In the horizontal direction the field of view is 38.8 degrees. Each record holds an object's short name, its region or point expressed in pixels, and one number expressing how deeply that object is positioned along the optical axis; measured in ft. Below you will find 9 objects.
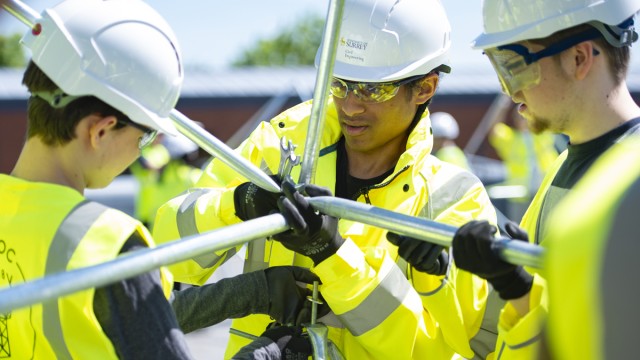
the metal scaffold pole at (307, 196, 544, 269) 6.50
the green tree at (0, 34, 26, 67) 134.41
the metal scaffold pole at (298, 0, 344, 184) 8.18
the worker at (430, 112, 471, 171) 32.56
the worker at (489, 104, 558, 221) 34.13
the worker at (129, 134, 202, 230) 35.01
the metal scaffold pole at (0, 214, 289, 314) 5.43
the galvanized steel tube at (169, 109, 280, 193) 8.02
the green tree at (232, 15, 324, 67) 193.57
